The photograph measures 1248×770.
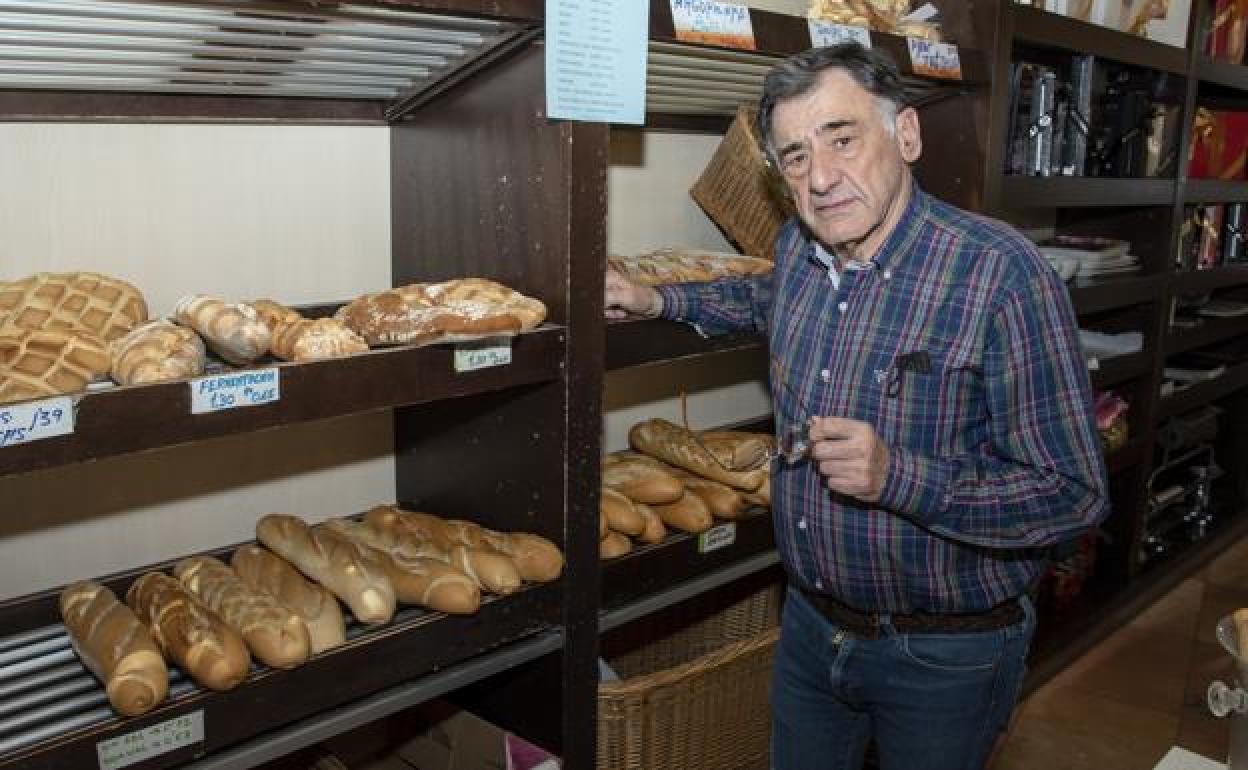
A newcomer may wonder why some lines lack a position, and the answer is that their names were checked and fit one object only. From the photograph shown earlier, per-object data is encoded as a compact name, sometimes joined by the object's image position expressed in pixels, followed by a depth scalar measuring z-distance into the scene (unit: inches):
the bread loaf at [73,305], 55.3
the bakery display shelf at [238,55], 52.8
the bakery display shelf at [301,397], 45.6
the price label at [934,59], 85.9
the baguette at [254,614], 55.4
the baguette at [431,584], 62.4
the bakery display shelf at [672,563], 74.7
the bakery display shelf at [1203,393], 151.0
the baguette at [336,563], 61.5
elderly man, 60.2
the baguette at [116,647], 50.6
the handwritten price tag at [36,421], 43.5
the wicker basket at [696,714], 80.9
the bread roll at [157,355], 50.2
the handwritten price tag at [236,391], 48.7
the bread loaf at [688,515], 80.8
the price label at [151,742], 49.9
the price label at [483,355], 58.9
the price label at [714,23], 66.5
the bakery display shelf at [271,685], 50.1
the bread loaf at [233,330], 54.6
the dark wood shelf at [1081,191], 107.7
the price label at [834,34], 75.4
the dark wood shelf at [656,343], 72.4
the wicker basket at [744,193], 89.7
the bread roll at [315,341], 54.9
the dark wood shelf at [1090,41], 100.9
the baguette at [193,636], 52.9
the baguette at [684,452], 86.4
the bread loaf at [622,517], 77.0
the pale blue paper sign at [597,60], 60.6
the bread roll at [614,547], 74.9
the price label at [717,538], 80.9
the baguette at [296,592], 58.5
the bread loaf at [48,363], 47.4
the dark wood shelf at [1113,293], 120.8
